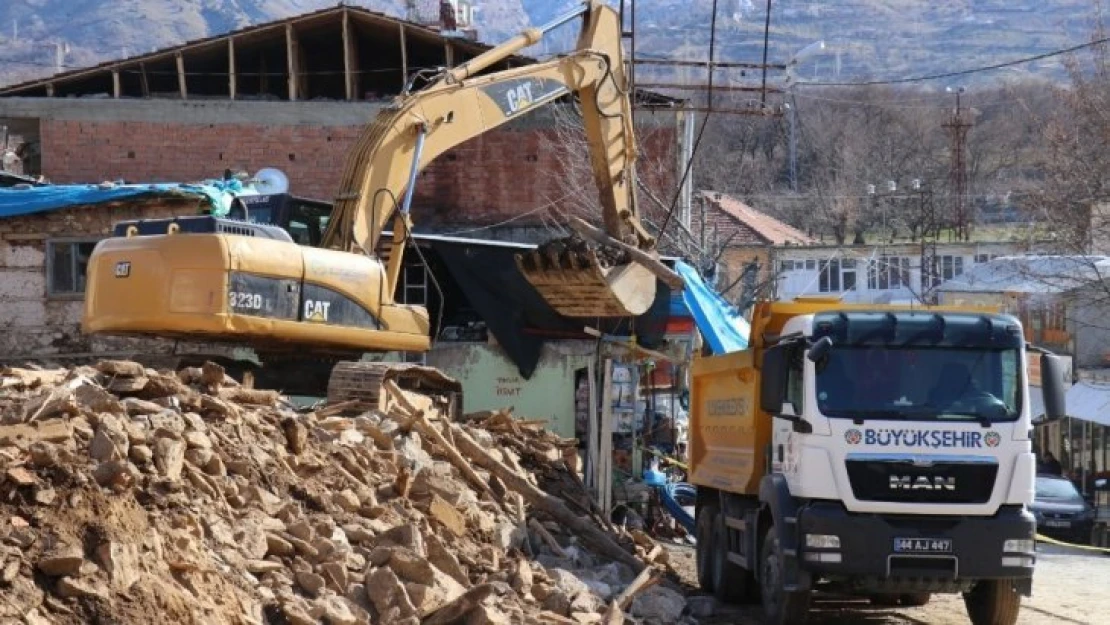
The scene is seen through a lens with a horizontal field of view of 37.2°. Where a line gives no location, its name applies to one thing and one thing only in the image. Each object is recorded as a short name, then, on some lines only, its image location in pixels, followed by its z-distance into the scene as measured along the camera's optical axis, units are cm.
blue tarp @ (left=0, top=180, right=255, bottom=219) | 2400
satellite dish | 2781
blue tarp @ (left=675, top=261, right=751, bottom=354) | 2330
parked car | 2827
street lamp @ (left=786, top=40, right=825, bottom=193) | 3328
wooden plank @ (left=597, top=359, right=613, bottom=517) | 2017
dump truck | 1349
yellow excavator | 1653
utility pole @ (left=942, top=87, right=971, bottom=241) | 5666
